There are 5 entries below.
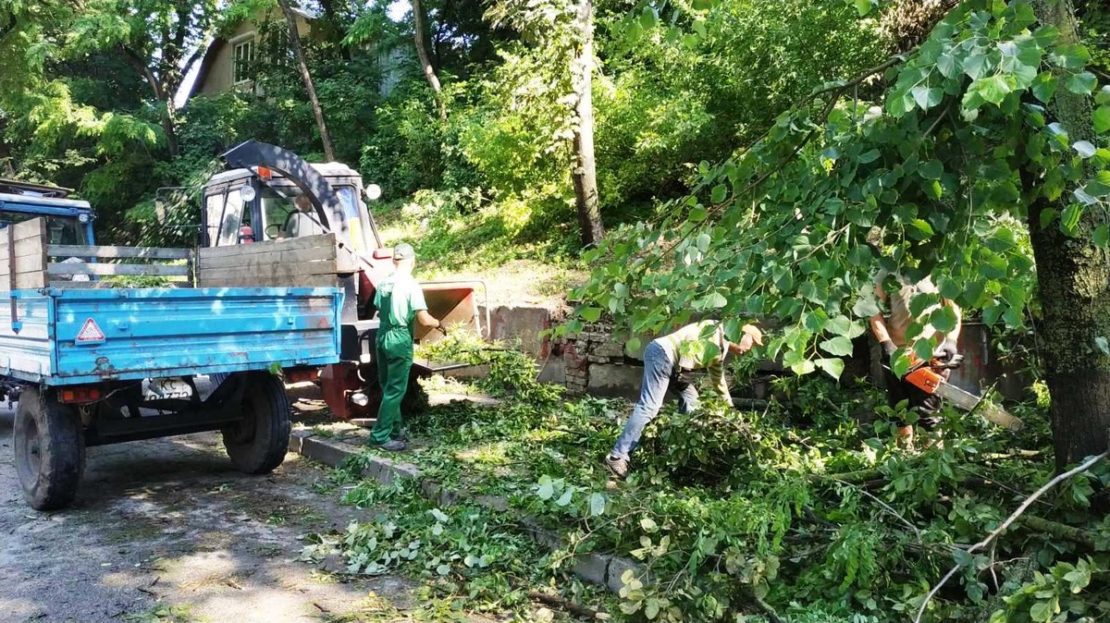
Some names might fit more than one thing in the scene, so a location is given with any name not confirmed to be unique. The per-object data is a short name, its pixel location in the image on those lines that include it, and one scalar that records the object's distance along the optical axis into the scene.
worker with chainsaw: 5.73
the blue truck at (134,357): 5.39
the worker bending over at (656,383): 5.78
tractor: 8.12
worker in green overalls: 7.11
